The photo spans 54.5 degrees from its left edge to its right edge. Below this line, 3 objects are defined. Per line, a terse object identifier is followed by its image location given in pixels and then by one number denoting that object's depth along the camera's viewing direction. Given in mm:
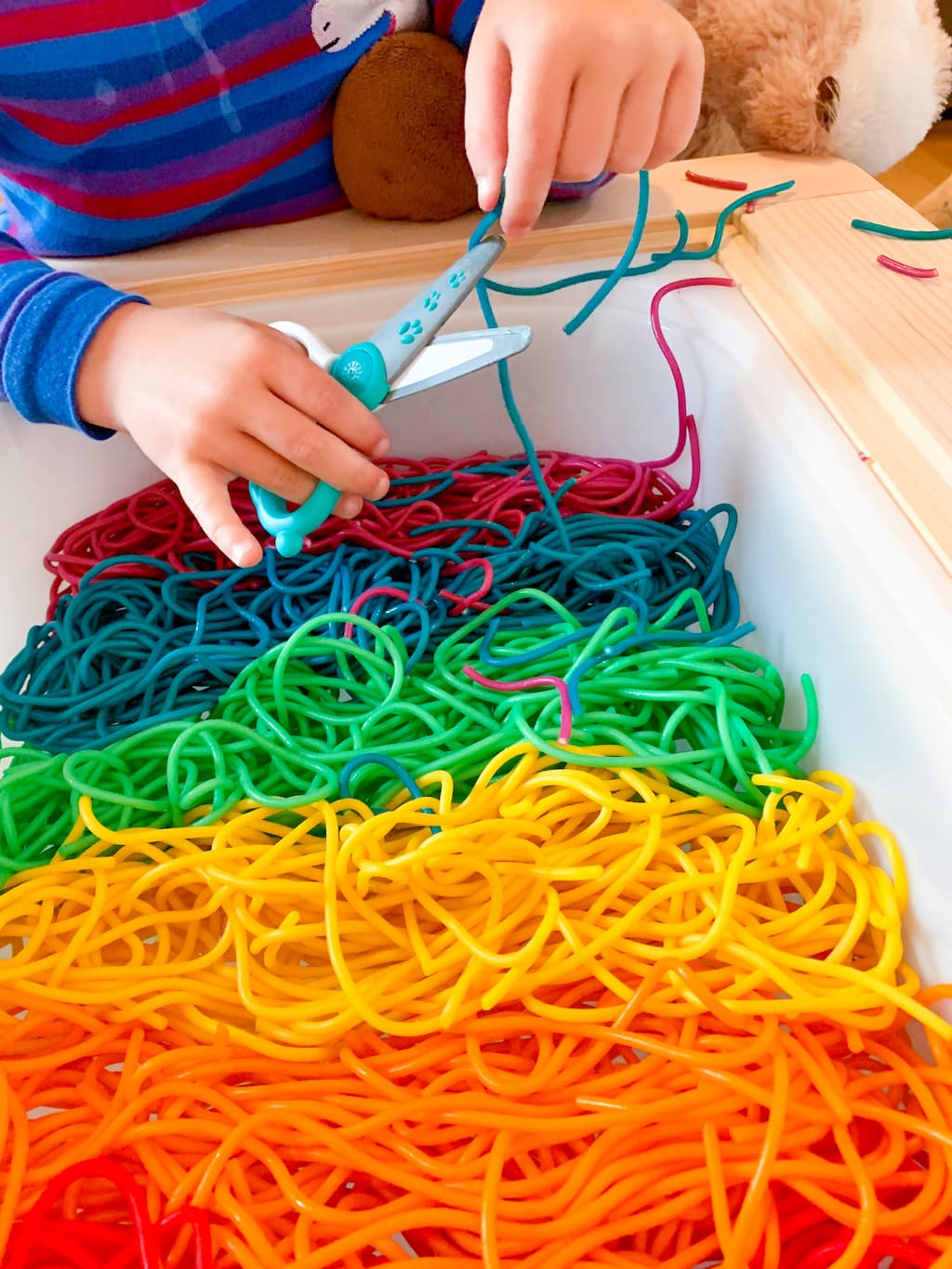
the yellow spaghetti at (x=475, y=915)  443
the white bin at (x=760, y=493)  458
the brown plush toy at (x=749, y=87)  741
